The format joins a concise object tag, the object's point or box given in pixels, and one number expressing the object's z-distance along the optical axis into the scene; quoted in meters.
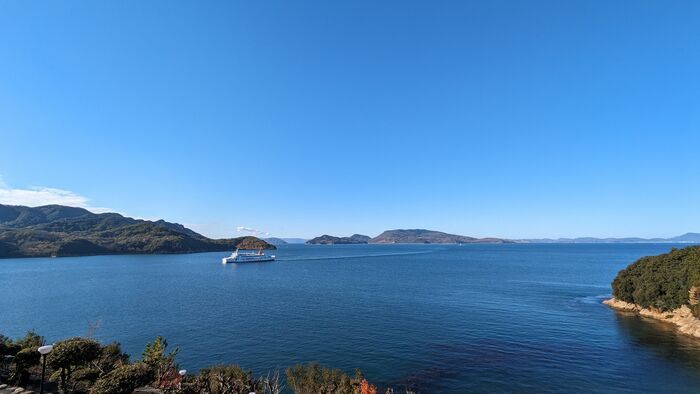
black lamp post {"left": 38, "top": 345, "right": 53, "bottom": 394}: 14.18
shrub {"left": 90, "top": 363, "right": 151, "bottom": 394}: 13.45
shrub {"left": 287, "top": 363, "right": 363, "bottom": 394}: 22.56
